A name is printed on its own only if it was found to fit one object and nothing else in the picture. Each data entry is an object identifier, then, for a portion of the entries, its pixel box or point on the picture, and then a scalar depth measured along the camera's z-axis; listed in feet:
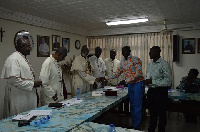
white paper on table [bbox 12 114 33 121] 6.29
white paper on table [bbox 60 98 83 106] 8.86
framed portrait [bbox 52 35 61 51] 18.25
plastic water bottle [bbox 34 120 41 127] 5.80
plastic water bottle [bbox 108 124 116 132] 5.33
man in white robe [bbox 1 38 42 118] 8.16
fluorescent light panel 16.89
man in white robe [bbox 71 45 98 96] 12.56
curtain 20.66
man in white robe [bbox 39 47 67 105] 9.53
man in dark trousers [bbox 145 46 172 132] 10.20
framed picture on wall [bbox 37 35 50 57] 16.55
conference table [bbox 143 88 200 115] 11.66
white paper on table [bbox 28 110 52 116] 7.15
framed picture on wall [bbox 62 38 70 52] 19.85
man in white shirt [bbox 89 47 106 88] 16.54
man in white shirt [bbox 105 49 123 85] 18.51
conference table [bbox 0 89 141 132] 5.74
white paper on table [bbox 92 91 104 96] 11.29
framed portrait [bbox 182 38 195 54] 19.71
